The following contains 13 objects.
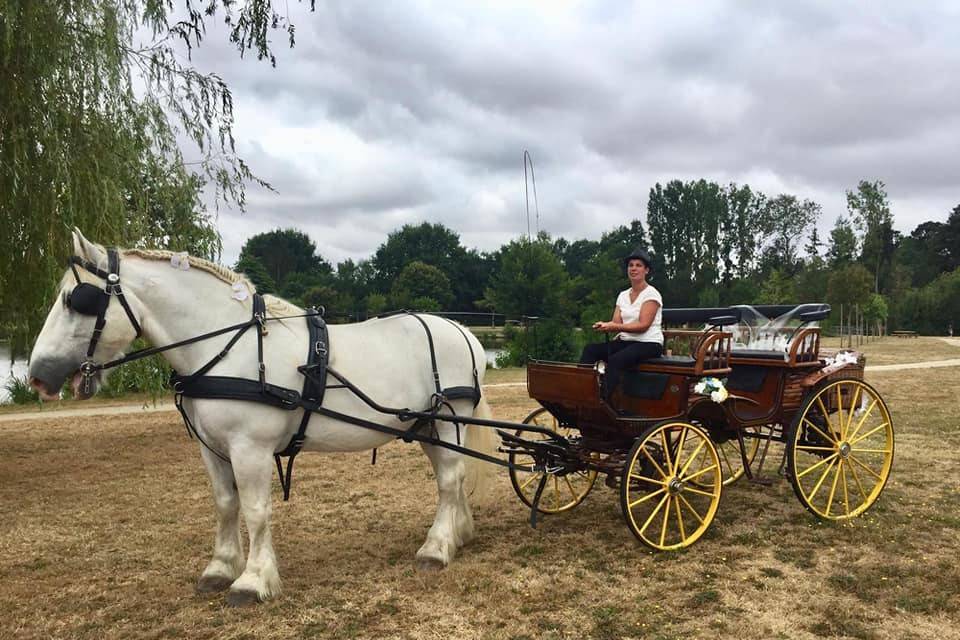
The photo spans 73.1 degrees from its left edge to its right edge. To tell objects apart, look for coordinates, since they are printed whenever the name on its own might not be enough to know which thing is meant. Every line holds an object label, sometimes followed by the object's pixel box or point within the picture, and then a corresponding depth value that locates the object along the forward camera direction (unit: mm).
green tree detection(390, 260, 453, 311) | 66500
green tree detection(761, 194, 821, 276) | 61438
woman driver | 4770
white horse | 3543
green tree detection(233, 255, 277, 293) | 55438
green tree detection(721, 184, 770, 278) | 61250
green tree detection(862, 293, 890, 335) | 32375
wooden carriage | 4727
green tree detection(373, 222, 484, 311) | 76562
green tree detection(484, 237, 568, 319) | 37406
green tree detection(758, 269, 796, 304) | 40500
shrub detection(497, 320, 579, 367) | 14094
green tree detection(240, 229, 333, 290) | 82750
